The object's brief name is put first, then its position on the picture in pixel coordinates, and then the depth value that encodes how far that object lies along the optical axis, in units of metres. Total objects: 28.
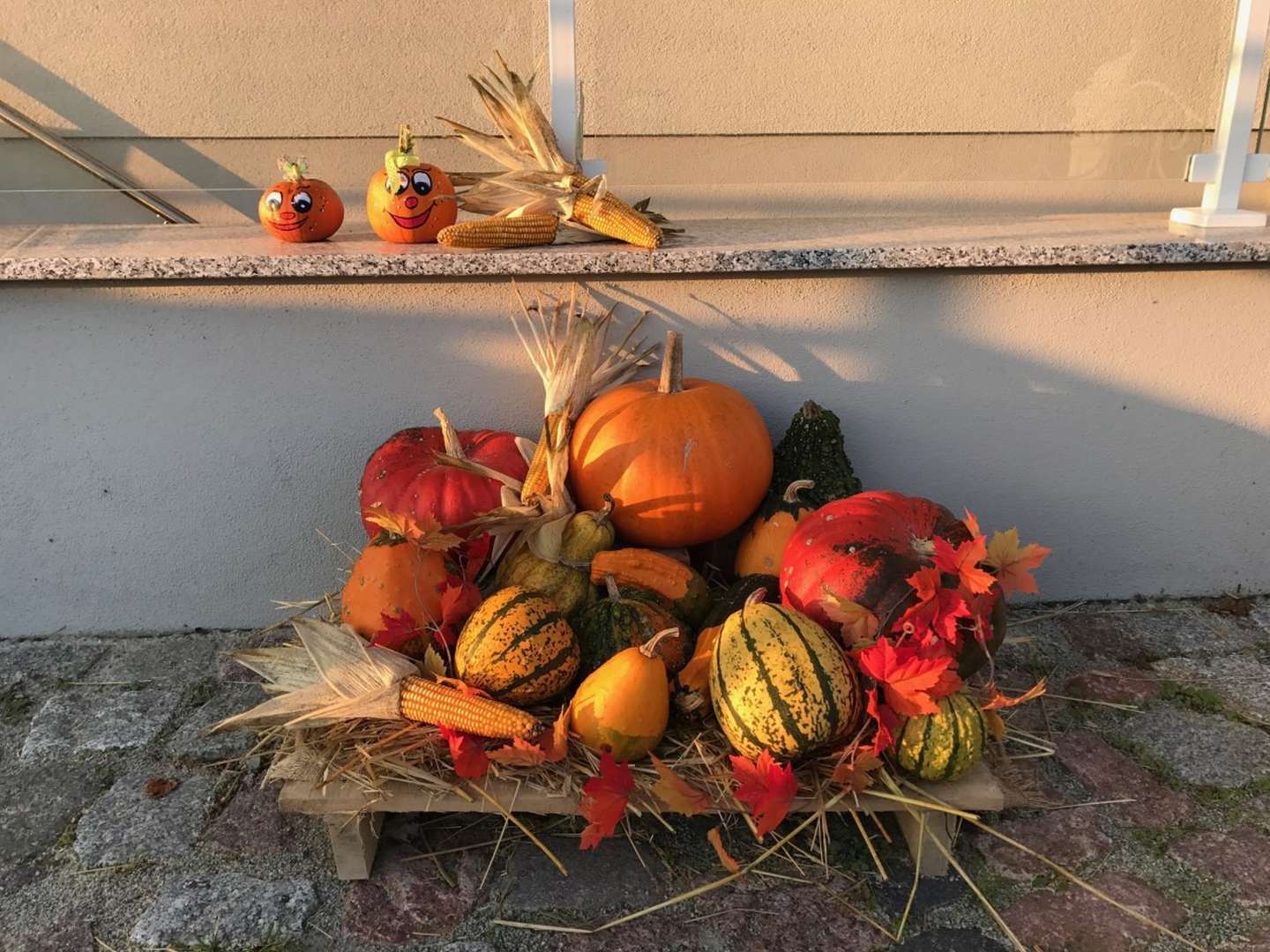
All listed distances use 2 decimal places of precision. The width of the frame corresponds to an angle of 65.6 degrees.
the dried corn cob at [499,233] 2.90
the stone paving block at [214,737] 2.69
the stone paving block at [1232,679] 2.78
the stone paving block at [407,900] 2.09
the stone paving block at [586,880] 2.14
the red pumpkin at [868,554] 2.33
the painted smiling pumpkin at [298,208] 3.10
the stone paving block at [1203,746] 2.51
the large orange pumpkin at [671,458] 2.77
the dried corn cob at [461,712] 2.18
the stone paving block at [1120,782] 2.38
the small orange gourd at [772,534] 2.85
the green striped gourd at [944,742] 2.12
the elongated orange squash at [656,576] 2.63
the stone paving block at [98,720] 2.72
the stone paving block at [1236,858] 2.14
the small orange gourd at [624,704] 2.17
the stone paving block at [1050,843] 2.23
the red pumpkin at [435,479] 2.81
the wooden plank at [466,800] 2.14
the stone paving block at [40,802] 2.37
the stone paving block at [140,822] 2.31
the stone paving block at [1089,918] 2.03
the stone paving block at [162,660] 3.05
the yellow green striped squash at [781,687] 2.08
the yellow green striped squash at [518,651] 2.29
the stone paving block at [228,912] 2.06
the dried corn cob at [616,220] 2.95
